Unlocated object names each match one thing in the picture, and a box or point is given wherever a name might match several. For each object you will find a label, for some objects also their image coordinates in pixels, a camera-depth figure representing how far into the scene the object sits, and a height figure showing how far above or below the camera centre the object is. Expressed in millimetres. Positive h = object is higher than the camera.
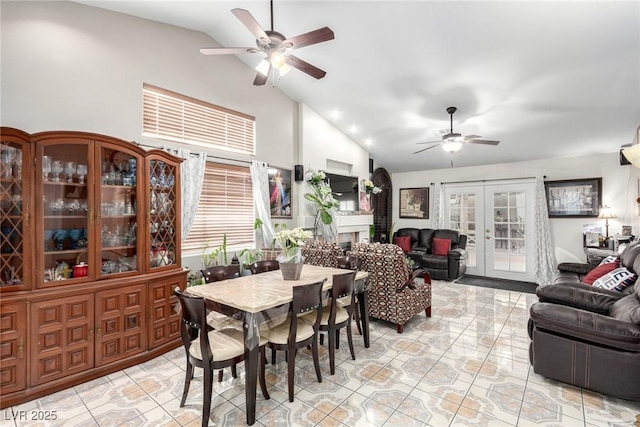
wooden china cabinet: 2357 -380
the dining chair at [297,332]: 2309 -974
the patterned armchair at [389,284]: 3629 -879
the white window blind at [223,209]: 4094 +87
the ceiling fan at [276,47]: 2258 +1387
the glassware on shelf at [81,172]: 2715 +406
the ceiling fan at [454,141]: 4246 +1036
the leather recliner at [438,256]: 6406 -919
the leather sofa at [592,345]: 2217 -1066
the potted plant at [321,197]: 5266 +303
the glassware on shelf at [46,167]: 2508 +426
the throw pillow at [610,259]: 3970 -652
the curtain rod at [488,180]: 6185 +726
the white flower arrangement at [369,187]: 6723 +604
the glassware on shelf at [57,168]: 2596 +425
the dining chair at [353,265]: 3476 -613
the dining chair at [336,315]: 2684 -976
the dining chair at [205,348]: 1984 -948
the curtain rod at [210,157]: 3469 +810
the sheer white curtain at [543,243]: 5969 -631
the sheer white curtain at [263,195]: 4574 +303
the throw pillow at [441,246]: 6599 -745
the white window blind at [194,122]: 3588 +1253
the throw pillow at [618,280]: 3127 -736
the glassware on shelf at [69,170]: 2670 +422
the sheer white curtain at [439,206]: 7359 +168
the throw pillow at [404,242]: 7328 -715
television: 5945 +493
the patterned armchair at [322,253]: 4273 -570
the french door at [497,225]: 6289 -276
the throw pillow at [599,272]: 3678 -758
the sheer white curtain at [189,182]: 3746 +423
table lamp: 5156 -69
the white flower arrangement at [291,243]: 2809 -271
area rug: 5742 -1460
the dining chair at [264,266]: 3482 -610
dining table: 2064 -640
